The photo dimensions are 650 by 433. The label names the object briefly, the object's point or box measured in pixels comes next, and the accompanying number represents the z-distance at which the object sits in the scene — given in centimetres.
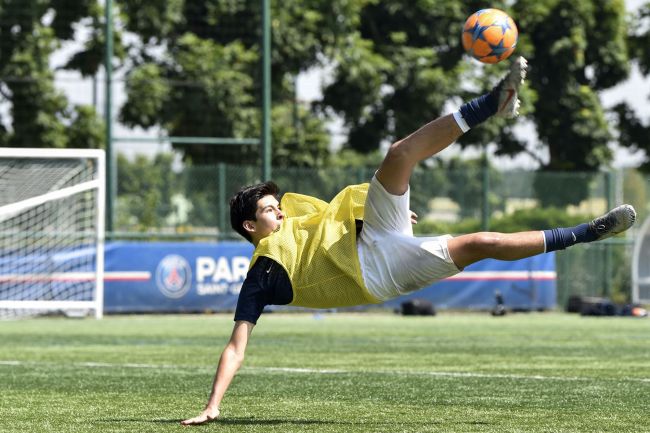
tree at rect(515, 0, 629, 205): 3800
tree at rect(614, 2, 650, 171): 3831
